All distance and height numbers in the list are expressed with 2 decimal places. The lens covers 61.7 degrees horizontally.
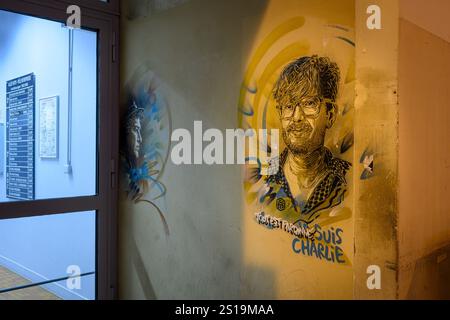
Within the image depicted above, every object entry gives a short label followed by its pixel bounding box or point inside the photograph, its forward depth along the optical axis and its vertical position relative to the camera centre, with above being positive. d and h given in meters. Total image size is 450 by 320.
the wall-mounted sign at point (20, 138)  2.46 +0.14
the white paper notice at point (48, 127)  2.61 +0.23
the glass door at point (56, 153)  2.45 +0.05
